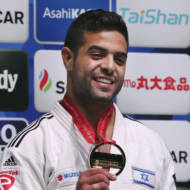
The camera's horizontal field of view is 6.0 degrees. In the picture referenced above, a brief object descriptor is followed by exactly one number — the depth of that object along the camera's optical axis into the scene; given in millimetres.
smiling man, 4634
